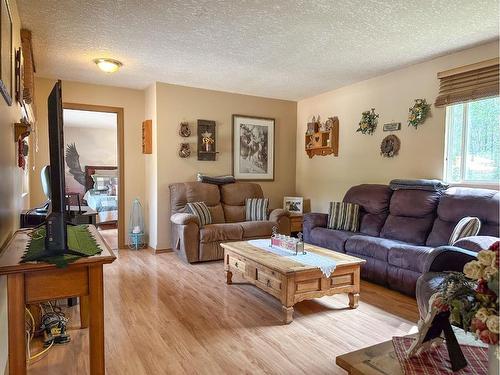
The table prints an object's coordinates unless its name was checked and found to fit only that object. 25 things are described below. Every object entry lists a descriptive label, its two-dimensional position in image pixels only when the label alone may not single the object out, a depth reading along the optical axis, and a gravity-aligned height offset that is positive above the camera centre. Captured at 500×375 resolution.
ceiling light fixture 3.91 +1.18
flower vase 0.95 -0.54
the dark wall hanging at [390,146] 4.34 +0.31
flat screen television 1.65 -0.10
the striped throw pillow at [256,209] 5.02 -0.58
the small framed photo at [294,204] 5.76 -0.59
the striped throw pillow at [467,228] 3.03 -0.50
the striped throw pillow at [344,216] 4.25 -0.57
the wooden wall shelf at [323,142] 5.26 +0.44
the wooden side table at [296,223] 5.38 -0.83
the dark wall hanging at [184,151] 5.10 +0.26
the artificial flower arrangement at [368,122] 4.64 +0.65
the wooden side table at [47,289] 1.51 -0.56
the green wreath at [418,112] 3.98 +0.67
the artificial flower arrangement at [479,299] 0.91 -0.37
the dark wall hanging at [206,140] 5.26 +0.44
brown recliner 4.36 -0.71
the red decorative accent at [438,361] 1.18 -0.67
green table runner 1.58 -0.42
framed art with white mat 5.61 +0.35
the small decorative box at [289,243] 3.16 -0.69
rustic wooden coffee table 2.68 -0.88
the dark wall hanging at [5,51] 1.69 +0.62
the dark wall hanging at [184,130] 5.08 +0.56
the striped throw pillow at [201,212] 4.59 -0.57
